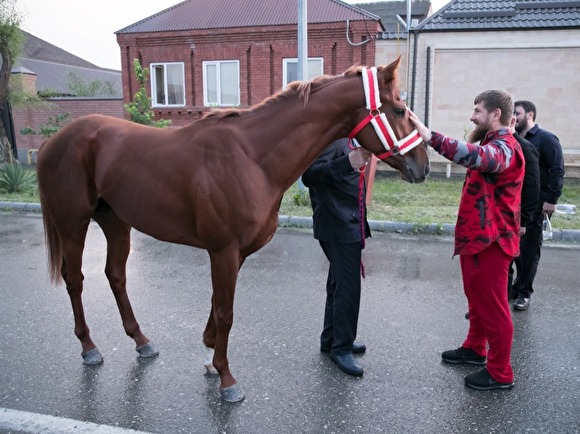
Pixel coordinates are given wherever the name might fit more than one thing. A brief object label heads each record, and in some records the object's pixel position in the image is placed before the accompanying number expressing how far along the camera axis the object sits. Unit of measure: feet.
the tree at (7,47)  39.60
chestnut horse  8.83
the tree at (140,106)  40.01
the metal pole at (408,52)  46.42
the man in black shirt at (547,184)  15.24
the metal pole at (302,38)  30.63
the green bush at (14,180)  35.53
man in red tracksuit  9.75
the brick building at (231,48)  50.29
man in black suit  10.55
